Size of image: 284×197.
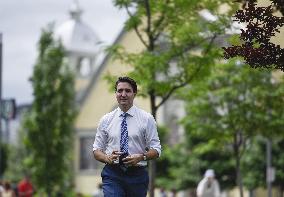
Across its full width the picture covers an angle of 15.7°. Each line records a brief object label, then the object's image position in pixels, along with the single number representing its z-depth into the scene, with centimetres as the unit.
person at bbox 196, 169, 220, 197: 2425
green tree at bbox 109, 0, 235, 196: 2048
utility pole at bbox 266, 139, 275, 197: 3248
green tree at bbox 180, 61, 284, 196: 2902
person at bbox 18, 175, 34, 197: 3083
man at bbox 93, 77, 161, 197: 1011
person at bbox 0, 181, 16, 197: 3083
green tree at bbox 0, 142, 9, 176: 6847
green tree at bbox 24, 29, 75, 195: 4000
